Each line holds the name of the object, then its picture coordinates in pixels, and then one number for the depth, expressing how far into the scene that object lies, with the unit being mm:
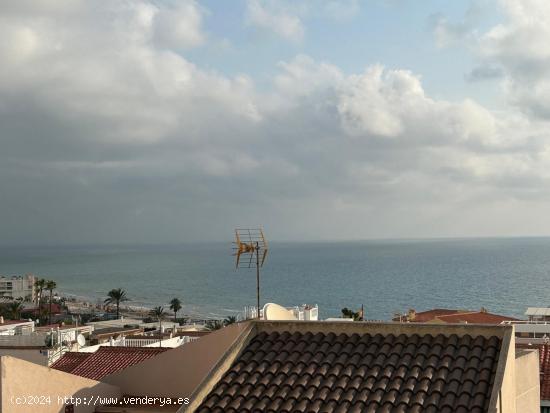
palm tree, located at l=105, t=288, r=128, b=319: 101400
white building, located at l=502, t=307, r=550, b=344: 45000
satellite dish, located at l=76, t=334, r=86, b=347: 28555
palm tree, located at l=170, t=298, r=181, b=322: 100338
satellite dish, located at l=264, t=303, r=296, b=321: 11359
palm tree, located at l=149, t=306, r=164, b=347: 90006
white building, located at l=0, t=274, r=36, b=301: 132500
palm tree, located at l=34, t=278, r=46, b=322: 90938
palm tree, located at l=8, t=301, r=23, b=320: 83600
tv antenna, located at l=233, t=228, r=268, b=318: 16219
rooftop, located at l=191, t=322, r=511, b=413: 8016
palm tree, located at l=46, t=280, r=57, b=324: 98000
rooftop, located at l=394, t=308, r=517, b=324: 50862
